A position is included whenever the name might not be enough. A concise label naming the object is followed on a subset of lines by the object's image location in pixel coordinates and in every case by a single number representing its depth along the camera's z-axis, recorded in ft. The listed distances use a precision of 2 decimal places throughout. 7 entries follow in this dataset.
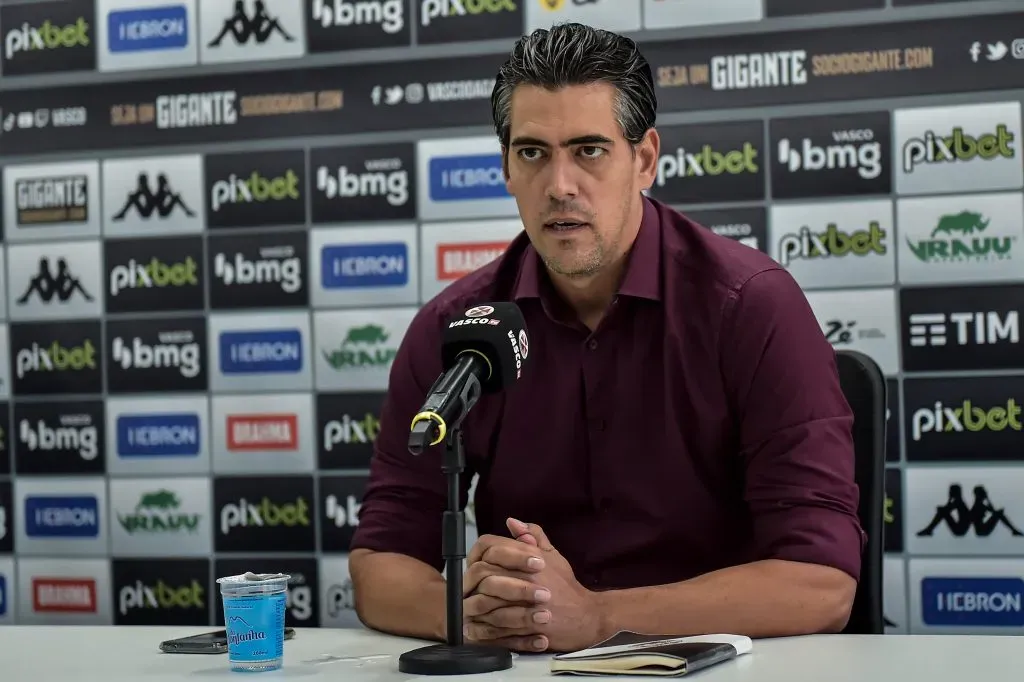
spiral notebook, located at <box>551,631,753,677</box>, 11.45
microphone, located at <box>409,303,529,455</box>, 11.43
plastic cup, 11.69
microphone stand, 11.47
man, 12.39
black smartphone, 12.05
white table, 11.47
